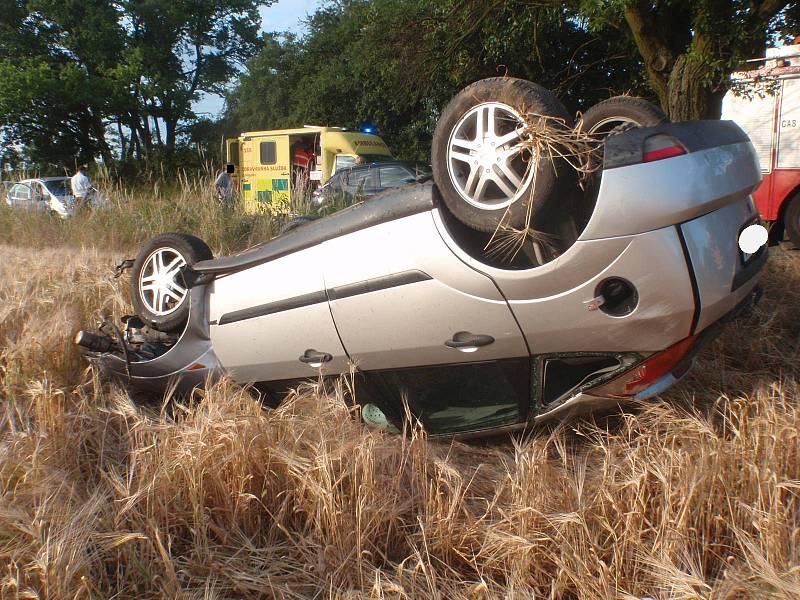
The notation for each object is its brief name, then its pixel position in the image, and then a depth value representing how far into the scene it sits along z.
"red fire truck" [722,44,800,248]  9.73
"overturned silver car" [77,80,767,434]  2.60
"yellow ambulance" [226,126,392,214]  18.00
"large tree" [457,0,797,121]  7.73
